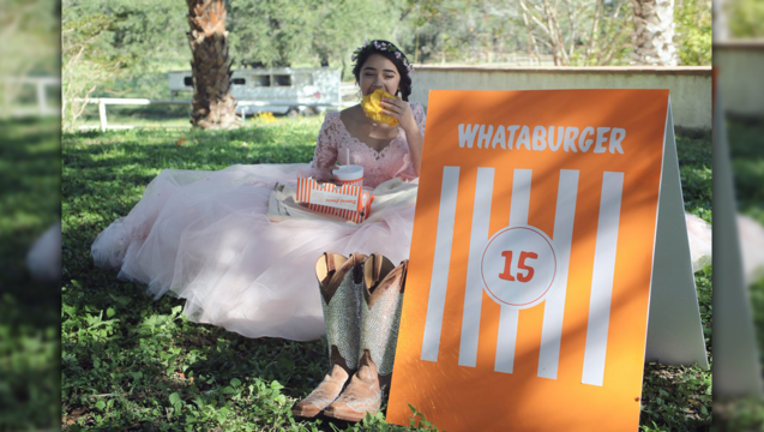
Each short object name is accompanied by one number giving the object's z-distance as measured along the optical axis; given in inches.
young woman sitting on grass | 122.4
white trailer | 1091.3
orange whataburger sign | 79.4
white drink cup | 129.3
